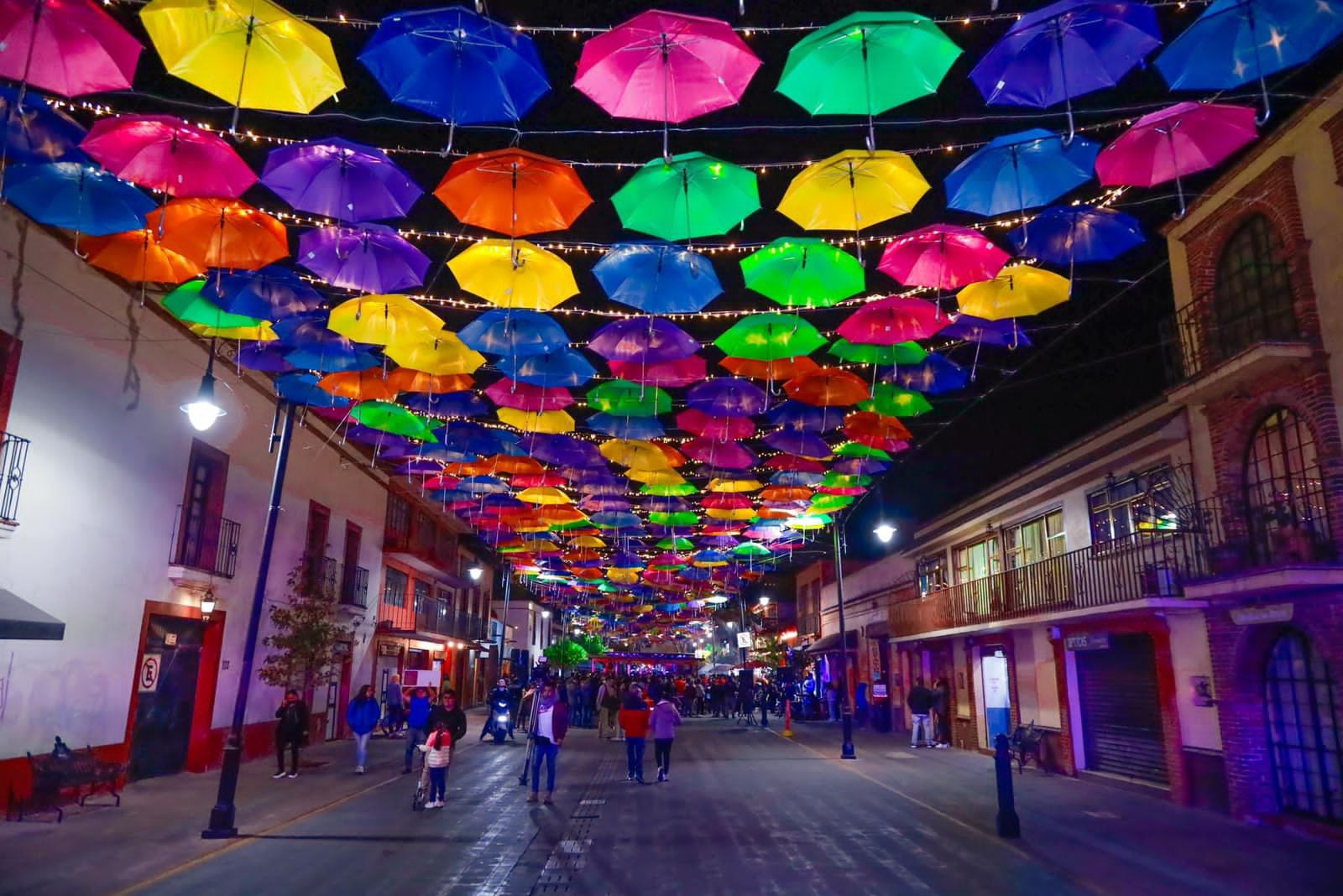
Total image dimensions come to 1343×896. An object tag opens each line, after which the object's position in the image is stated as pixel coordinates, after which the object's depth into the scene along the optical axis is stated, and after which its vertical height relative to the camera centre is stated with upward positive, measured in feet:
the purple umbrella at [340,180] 27.50 +15.28
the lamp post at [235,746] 33.83 -2.97
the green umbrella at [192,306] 37.42 +15.18
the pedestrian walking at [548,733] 44.70 -3.17
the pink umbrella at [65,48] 22.21 +15.79
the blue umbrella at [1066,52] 22.20 +16.06
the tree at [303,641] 56.59 +1.79
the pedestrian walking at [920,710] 77.10 -3.19
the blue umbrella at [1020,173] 26.81 +15.46
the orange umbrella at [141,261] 34.94 +15.94
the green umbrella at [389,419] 51.62 +14.64
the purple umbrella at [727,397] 47.66 +14.69
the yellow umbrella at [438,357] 40.27 +14.18
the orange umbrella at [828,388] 44.37 +14.17
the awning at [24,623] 31.71 +1.59
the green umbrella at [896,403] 47.41 +14.56
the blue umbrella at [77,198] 29.14 +15.50
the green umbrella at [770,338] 38.01 +14.38
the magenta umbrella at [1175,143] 25.49 +15.69
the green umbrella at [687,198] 27.35 +14.83
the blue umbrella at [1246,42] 22.36 +16.23
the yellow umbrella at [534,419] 50.39 +14.10
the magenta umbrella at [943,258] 31.01 +14.71
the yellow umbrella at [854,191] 26.68 +14.74
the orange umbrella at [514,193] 27.43 +15.00
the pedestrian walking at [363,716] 53.31 -2.80
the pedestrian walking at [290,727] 51.85 -3.33
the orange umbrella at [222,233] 30.81 +15.10
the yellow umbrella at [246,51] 22.00 +15.57
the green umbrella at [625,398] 48.08 +14.73
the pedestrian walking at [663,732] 54.65 -3.66
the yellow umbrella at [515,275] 32.35 +14.60
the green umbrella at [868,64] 22.72 +15.88
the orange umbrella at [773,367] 43.57 +14.86
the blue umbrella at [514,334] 37.60 +14.36
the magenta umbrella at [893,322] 35.70 +14.27
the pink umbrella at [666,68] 22.63 +15.75
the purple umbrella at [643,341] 39.93 +14.80
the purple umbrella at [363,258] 31.83 +14.82
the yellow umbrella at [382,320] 35.65 +14.06
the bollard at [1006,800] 35.42 -5.01
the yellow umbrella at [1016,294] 35.01 +15.04
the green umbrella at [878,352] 42.88 +15.33
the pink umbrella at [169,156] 25.75 +14.99
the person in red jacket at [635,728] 53.01 -3.34
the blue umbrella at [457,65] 22.18 +15.47
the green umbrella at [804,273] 32.30 +14.70
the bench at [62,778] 36.35 -4.61
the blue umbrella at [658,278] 32.14 +14.43
